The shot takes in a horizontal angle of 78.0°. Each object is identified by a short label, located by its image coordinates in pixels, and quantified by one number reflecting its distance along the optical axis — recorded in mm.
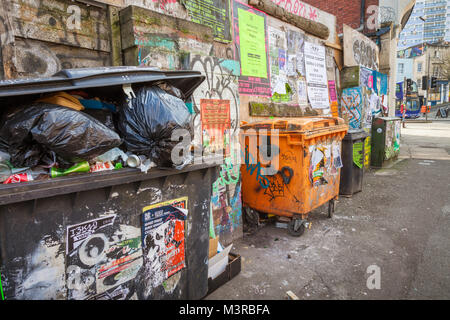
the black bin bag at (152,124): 1764
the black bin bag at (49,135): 1429
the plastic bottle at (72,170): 1482
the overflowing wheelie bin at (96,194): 1354
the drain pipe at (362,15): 9953
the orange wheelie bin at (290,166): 3398
